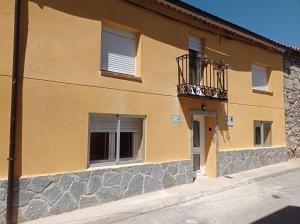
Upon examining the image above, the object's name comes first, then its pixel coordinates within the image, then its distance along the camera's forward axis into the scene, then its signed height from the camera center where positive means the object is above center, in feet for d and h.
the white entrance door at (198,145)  32.19 -2.05
